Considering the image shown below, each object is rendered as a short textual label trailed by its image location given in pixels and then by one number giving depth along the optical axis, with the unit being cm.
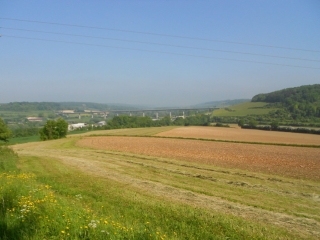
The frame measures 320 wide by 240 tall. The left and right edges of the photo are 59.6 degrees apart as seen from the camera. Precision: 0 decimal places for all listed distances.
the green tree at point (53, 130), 7031
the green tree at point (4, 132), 6248
